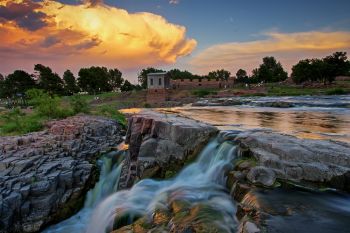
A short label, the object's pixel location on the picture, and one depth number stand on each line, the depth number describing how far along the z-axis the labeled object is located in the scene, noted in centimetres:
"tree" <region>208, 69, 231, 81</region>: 15750
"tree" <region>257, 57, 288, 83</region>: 13252
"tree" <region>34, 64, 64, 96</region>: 9431
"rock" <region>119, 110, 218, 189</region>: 1486
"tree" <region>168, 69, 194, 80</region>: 14010
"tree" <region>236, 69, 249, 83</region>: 13395
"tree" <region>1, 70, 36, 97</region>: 8562
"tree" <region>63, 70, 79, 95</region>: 11712
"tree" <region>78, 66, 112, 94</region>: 11169
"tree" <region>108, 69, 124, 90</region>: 13225
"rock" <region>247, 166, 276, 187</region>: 1011
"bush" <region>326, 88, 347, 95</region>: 6750
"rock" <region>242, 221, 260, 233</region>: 706
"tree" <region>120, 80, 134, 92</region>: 13488
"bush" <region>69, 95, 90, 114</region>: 3489
